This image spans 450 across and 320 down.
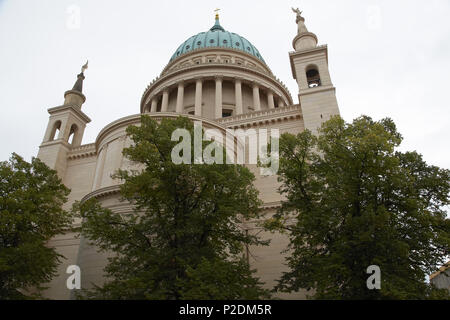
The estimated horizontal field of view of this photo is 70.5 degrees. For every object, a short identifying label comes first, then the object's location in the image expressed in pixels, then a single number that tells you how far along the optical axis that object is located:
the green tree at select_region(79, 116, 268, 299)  11.21
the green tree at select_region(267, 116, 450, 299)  10.36
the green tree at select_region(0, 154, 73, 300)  14.04
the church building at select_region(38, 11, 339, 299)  21.72
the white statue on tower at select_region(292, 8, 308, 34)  33.16
